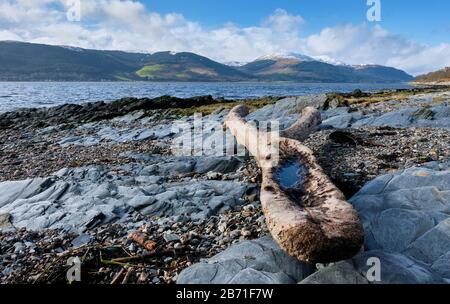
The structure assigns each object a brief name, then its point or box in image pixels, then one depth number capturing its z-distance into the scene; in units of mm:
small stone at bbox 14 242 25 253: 6624
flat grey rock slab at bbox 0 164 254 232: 7750
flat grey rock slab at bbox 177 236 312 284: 4773
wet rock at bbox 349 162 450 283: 5164
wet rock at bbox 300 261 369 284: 4461
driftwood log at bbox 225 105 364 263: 4699
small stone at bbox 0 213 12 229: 7781
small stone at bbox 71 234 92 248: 6729
